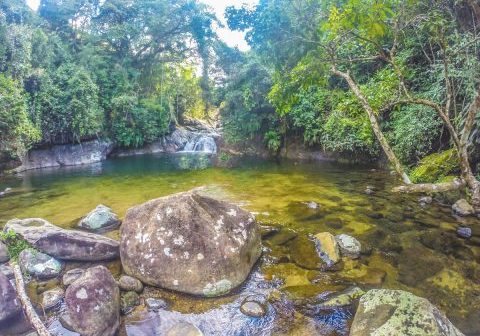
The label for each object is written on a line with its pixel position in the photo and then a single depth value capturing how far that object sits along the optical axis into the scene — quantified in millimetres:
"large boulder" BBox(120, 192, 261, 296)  3932
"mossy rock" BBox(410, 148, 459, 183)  7305
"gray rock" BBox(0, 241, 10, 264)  4368
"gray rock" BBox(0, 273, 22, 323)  3141
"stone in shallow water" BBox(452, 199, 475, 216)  6203
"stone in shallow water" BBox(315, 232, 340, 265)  4637
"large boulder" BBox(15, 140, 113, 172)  17281
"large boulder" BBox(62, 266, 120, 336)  3121
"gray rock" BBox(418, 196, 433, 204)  7243
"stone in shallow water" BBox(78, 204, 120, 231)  6066
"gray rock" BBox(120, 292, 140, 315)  3546
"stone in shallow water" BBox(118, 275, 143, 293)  3881
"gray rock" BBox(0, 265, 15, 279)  3999
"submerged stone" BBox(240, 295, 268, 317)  3506
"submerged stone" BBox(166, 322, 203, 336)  3152
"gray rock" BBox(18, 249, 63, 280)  4180
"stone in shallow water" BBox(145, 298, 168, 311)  3612
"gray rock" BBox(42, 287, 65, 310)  3588
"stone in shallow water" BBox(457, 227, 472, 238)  5275
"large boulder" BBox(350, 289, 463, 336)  2734
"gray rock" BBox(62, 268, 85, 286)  4035
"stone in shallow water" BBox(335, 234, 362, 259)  4801
